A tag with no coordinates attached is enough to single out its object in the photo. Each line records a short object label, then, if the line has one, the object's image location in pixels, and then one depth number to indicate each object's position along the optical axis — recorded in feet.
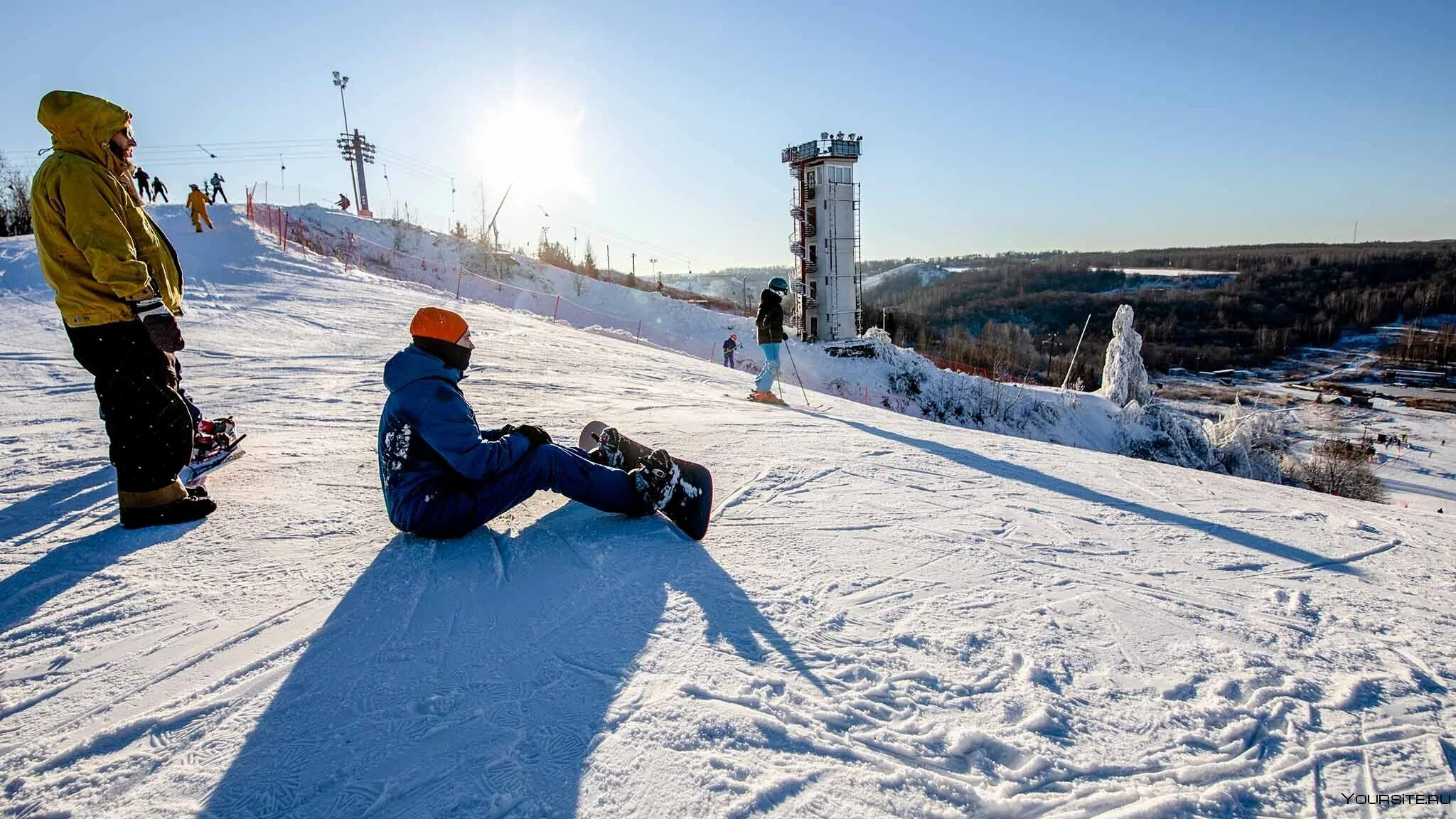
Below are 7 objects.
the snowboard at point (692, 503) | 9.89
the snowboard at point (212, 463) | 11.39
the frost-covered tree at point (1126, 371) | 102.83
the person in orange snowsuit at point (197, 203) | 55.42
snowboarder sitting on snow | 8.73
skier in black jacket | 28.55
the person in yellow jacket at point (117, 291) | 8.75
